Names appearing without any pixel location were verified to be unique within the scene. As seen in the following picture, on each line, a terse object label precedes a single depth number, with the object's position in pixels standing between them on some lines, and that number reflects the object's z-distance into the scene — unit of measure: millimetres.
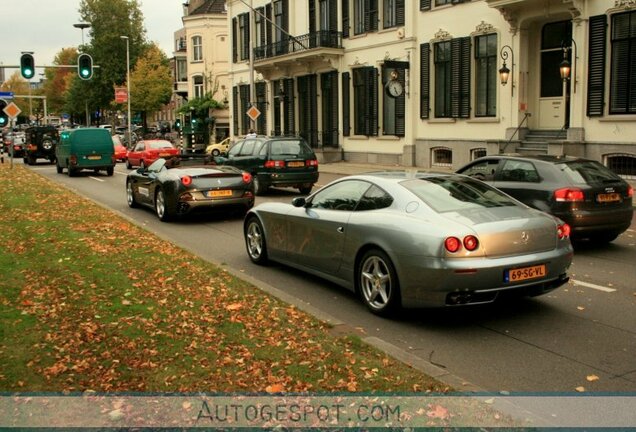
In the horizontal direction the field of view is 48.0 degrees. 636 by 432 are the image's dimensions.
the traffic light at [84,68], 29109
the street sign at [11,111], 31161
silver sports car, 6457
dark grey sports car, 14336
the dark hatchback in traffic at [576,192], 10555
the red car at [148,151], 33466
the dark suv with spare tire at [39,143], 39938
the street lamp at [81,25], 45250
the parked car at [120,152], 42531
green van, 29891
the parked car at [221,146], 45691
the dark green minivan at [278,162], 19781
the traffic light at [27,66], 27922
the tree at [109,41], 81188
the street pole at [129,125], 63259
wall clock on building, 29781
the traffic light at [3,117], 30659
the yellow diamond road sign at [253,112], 36094
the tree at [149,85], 68938
